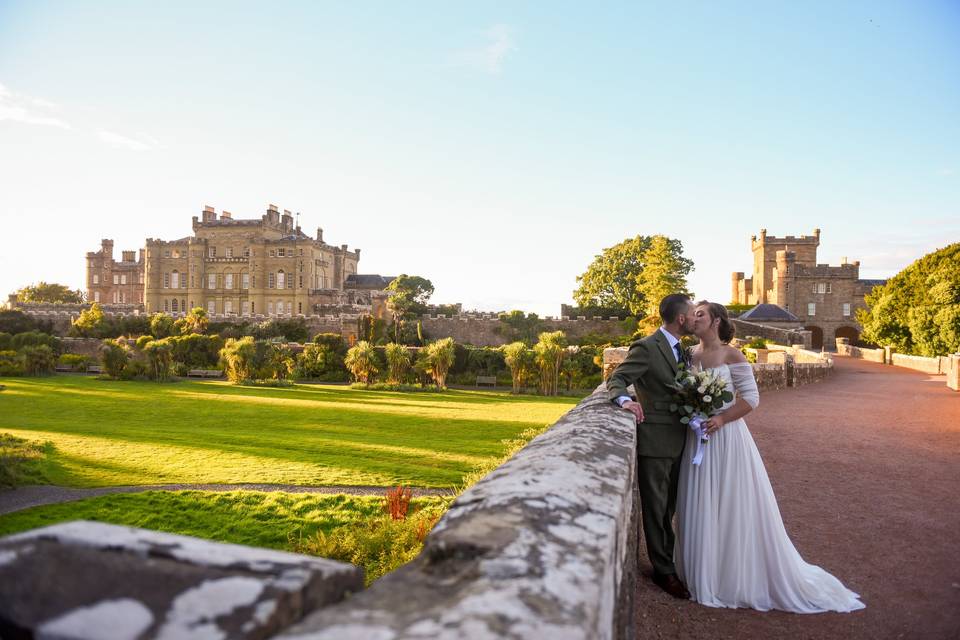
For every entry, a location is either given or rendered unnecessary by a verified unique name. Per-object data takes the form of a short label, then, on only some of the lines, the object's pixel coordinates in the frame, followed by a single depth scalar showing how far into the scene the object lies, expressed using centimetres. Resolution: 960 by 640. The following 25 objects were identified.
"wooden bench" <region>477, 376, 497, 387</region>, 3378
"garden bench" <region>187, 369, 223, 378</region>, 3606
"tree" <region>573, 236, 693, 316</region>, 5631
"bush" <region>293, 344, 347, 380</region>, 3650
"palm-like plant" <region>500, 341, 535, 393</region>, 3055
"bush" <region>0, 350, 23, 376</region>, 3278
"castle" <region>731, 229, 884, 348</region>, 5534
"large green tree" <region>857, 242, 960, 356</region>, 2766
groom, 431
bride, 416
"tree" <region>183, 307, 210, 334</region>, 4616
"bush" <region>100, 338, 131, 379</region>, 3269
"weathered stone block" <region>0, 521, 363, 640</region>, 127
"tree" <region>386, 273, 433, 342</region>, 5038
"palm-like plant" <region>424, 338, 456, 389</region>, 3194
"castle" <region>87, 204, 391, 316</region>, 6900
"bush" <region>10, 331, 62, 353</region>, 3794
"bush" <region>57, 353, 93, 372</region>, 3709
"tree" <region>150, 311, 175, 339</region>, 4622
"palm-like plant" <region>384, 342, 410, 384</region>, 3231
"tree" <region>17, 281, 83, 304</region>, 8412
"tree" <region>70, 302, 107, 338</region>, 4734
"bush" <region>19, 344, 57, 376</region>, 3328
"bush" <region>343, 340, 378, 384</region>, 3272
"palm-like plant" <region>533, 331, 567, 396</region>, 2977
